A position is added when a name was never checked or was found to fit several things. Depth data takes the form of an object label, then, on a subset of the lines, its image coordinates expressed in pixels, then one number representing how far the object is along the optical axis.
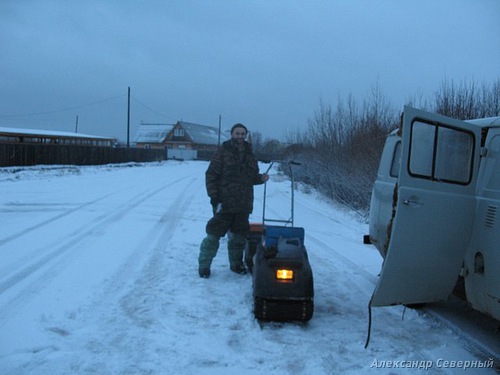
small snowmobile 4.06
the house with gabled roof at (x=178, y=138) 80.69
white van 3.36
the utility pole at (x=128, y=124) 50.33
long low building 46.84
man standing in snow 5.34
